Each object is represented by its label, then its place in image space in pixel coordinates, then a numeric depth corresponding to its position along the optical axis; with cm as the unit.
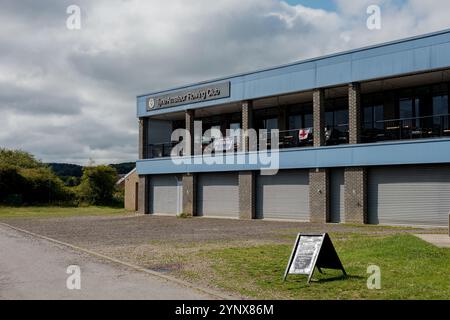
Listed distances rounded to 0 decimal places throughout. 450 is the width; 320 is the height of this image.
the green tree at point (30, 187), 5572
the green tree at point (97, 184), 5881
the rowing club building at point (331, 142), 2400
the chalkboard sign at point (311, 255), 985
